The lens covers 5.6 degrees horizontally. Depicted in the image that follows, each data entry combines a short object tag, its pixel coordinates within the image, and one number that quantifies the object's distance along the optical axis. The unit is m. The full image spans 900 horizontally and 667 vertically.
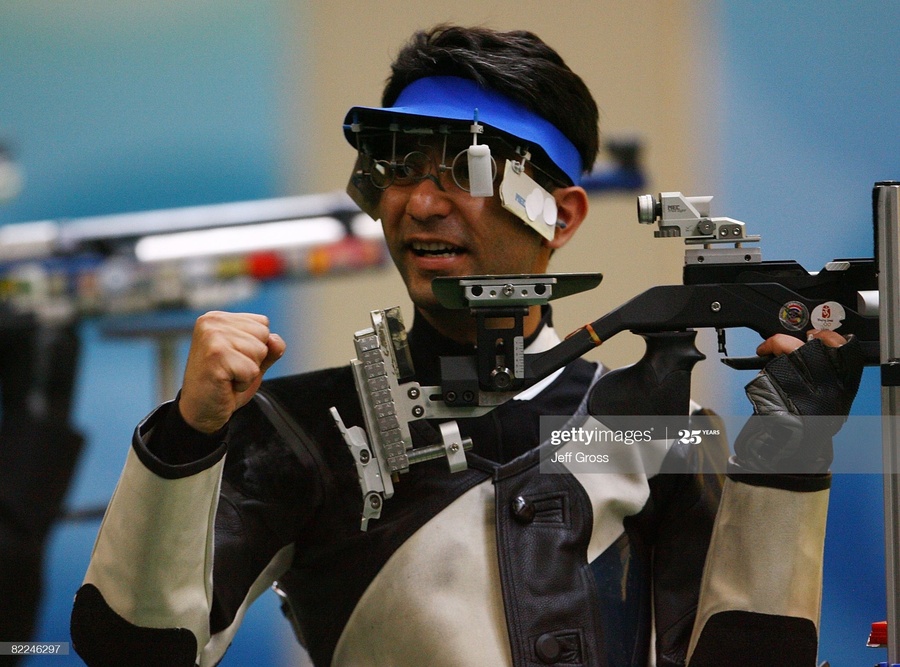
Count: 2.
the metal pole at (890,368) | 7.52
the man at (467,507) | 7.50
